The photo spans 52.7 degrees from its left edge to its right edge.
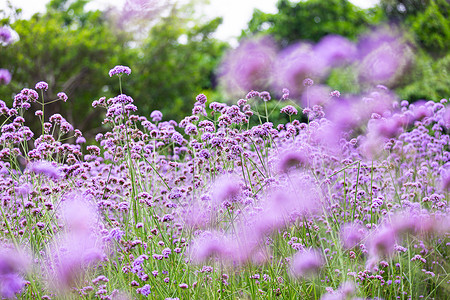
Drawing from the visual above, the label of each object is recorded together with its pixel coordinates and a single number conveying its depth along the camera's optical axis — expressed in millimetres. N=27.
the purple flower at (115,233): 2283
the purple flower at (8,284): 1907
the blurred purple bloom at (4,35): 3012
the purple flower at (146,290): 2145
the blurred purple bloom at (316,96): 3652
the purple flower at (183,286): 2226
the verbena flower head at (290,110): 2917
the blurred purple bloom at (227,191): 2346
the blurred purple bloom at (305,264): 2123
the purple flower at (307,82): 2990
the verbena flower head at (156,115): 3982
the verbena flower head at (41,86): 3013
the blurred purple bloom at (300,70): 3152
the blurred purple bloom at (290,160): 2557
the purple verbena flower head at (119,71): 2634
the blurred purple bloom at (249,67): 3850
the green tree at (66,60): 12266
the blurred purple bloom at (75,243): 2223
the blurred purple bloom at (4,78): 2893
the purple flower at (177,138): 2951
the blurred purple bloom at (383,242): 2141
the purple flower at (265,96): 3231
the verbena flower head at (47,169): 2420
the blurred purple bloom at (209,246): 2293
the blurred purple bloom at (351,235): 2697
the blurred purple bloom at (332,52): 3379
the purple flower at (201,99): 2982
